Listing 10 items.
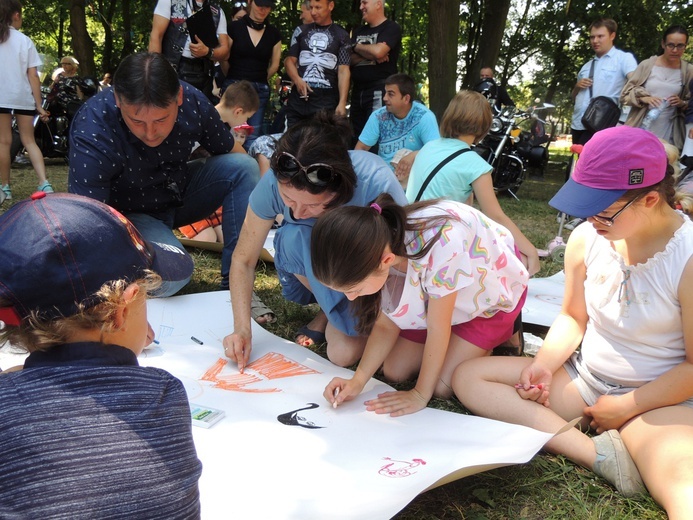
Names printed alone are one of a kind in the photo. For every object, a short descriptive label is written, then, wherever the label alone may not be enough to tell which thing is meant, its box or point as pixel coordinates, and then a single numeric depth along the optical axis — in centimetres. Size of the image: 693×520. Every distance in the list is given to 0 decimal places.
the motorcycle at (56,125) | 710
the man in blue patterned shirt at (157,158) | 215
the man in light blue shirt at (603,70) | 509
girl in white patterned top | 151
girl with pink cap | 143
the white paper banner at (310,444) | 130
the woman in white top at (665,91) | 455
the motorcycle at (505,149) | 657
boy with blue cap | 79
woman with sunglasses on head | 179
